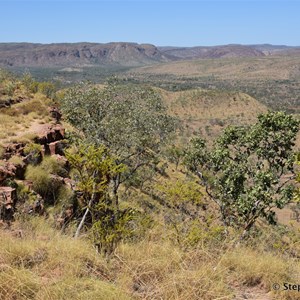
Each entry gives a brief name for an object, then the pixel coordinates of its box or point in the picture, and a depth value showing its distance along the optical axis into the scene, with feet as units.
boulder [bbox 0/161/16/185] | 35.69
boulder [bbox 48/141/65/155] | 50.48
